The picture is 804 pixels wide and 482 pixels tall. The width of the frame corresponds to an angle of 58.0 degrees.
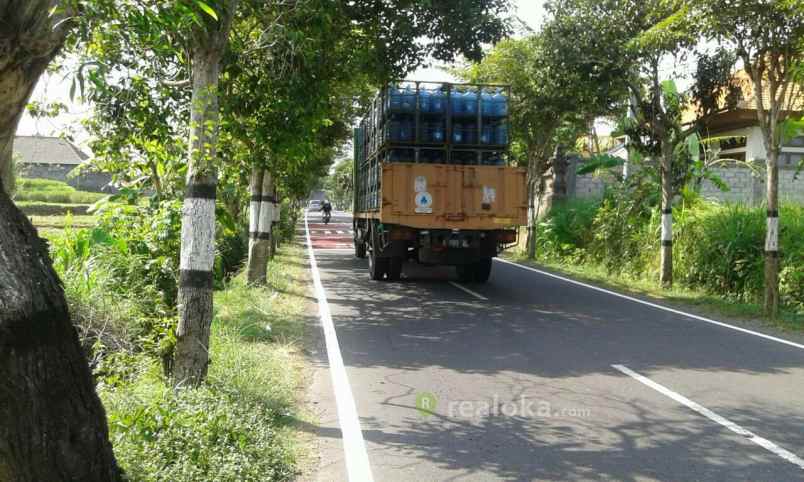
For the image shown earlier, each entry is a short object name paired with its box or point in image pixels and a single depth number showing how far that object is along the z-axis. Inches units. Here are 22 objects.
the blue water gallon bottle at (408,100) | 559.8
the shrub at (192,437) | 167.0
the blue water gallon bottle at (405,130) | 562.6
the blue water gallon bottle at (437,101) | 565.6
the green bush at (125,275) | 278.2
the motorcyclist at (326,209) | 2102.4
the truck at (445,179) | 533.6
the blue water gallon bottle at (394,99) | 555.8
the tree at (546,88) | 615.8
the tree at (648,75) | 567.8
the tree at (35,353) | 130.2
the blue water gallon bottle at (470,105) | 568.4
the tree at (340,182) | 2908.5
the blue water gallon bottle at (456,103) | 567.8
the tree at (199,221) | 235.3
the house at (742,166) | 786.2
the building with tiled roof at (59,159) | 2225.6
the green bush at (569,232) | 872.9
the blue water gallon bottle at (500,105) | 569.0
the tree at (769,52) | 436.1
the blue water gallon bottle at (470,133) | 573.0
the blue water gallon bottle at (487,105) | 566.9
